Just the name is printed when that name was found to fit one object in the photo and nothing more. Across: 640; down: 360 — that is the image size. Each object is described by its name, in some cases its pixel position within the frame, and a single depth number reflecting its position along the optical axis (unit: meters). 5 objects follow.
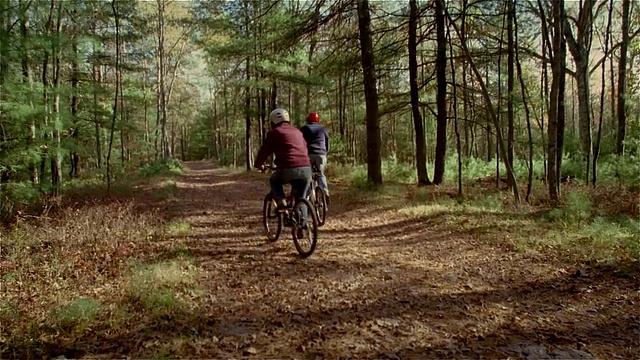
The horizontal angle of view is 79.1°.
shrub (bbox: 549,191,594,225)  7.08
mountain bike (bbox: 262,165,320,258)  5.72
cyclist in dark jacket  7.77
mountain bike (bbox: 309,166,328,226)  8.03
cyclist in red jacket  5.74
